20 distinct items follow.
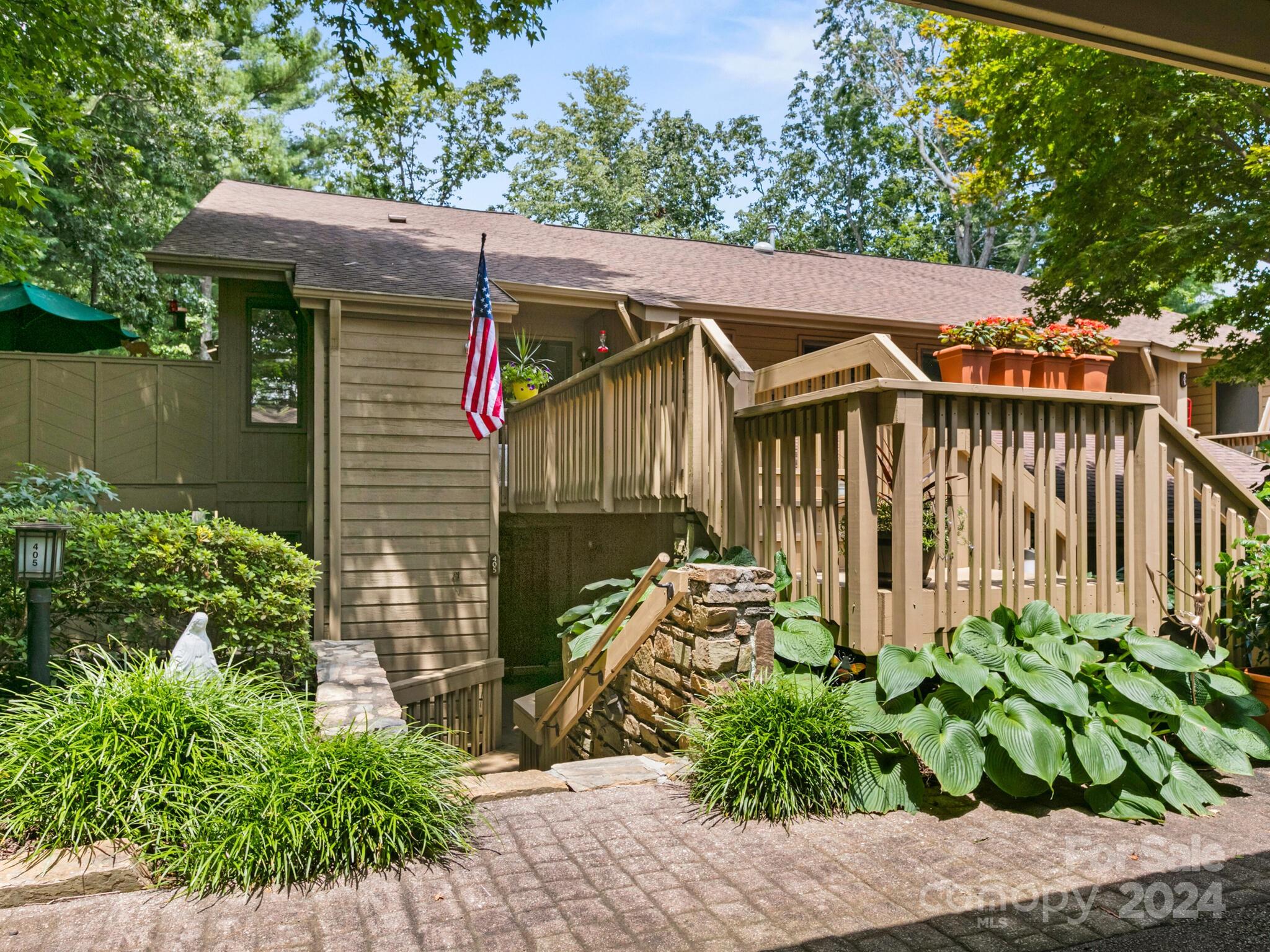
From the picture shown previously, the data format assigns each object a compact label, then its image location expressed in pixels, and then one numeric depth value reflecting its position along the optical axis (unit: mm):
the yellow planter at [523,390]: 10352
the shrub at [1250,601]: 4883
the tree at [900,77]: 26969
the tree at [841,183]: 28656
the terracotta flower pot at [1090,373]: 5242
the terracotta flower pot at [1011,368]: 5062
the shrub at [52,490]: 6363
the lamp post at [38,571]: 4363
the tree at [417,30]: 8664
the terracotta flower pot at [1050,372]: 5121
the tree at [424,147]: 24906
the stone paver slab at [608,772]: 4484
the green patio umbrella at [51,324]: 10250
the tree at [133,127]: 8758
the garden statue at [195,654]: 4227
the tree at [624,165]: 27797
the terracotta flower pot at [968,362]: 5074
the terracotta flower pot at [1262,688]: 4781
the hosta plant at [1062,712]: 3879
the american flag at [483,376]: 7281
